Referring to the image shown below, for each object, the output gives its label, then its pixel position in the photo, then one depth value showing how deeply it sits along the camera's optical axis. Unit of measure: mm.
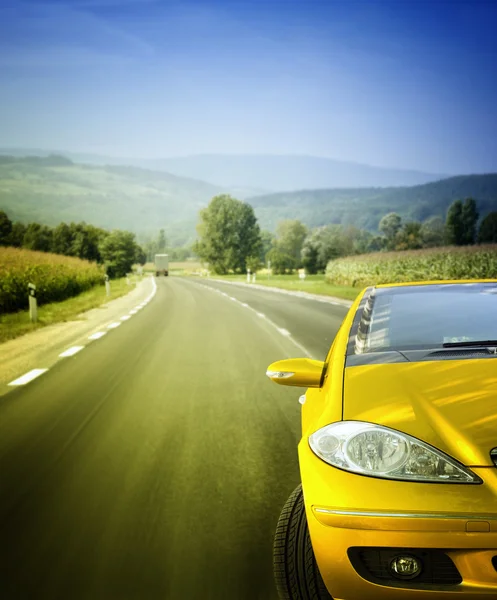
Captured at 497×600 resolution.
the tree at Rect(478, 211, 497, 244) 114912
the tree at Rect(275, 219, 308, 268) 173750
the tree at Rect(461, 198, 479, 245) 121812
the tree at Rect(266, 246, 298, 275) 93938
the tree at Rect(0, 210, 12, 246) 72938
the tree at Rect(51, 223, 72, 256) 104938
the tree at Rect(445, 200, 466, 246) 119788
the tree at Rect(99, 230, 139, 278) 109750
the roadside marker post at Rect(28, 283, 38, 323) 15749
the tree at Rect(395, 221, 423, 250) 112069
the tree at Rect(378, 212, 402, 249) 145875
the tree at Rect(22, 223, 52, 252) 96881
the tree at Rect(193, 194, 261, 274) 111000
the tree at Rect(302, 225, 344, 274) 97312
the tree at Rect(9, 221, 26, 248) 82725
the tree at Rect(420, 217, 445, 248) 118256
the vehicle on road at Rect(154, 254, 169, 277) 102438
